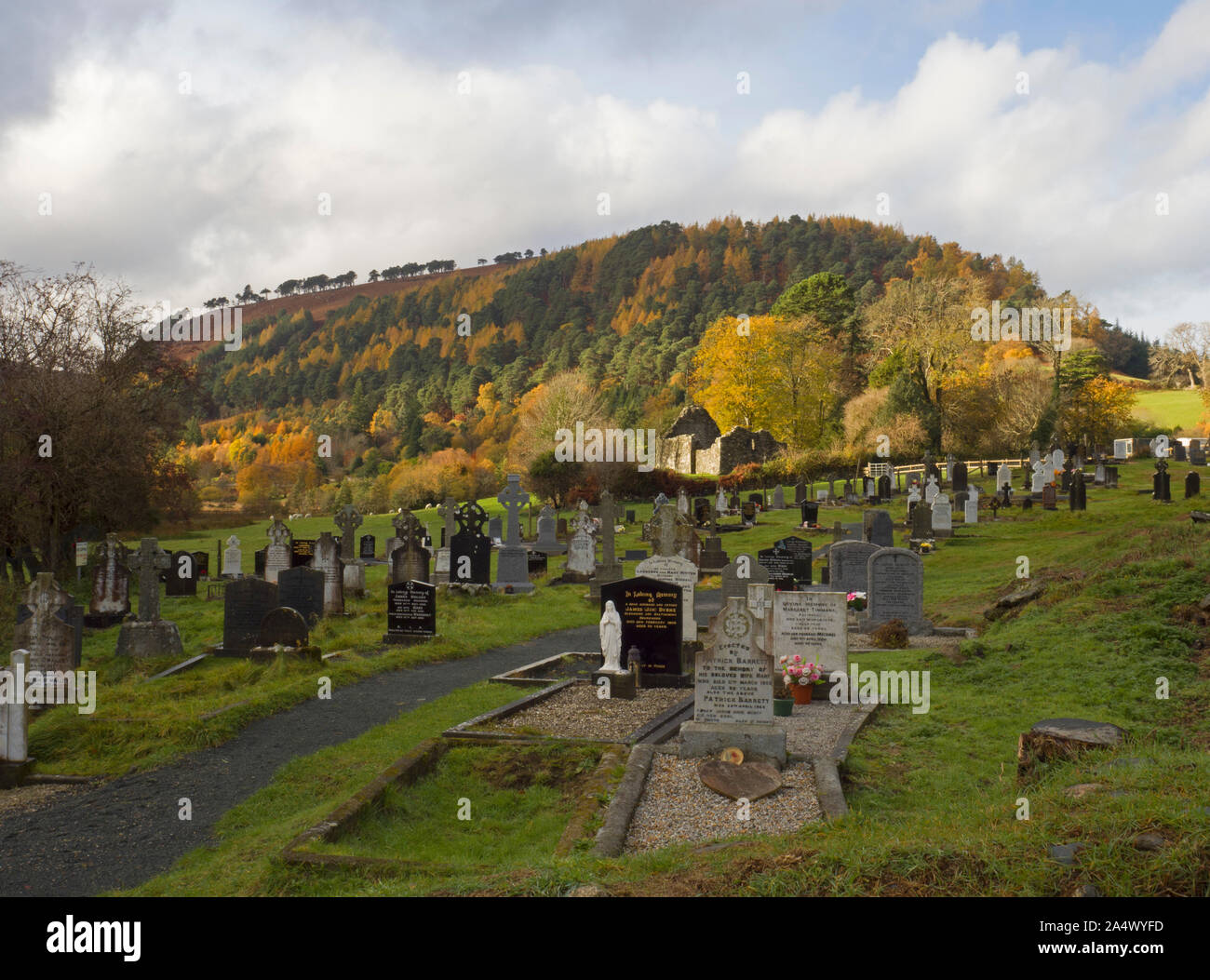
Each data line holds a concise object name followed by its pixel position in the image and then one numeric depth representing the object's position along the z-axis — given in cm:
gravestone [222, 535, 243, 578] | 2430
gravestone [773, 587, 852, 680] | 1154
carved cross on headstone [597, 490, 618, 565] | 1959
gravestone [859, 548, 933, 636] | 1464
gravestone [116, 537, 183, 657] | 1479
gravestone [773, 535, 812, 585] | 1798
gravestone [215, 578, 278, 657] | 1474
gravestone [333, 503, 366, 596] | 2039
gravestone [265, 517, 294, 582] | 2097
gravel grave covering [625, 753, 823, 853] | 662
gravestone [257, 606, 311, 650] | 1380
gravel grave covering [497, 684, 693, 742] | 994
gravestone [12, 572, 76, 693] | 1152
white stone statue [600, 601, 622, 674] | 1162
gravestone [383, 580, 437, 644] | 1565
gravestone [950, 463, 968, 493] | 3594
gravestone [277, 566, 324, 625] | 1653
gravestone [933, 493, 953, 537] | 2620
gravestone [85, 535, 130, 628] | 1922
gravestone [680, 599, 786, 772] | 840
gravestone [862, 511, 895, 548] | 2298
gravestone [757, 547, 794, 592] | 1677
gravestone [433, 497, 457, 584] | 2238
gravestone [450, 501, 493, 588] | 2138
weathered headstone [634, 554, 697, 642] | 1542
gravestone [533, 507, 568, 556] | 3088
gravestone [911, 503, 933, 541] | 2508
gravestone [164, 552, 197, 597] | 2272
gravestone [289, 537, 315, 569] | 2191
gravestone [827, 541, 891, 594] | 1659
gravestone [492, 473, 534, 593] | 2130
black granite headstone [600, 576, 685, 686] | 1212
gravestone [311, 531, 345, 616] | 1828
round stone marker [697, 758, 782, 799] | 741
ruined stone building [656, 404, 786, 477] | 5384
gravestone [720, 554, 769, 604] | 1321
